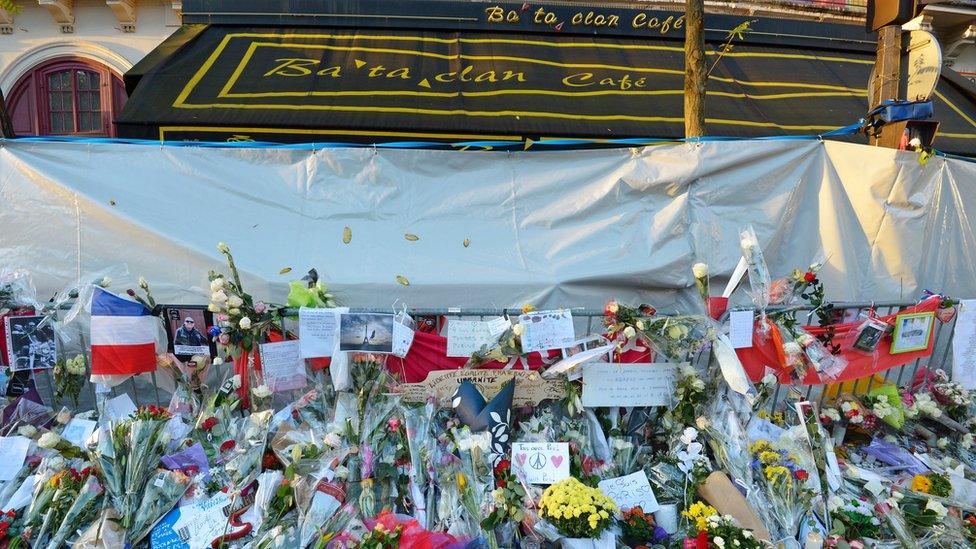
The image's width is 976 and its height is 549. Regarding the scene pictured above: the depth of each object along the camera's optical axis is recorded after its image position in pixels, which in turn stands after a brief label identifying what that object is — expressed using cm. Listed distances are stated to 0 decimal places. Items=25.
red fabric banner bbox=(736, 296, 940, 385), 323
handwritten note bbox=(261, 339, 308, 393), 307
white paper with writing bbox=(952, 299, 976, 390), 364
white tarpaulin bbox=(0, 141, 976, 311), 393
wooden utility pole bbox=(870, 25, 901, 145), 441
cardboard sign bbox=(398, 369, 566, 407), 303
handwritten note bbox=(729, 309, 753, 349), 311
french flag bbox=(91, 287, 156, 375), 304
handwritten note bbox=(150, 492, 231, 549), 263
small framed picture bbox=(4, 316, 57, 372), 309
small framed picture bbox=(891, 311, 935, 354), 346
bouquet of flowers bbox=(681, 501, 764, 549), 243
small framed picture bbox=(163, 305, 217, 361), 319
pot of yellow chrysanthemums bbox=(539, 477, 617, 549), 246
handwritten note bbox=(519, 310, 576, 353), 301
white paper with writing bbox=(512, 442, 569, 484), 280
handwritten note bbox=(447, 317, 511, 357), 307
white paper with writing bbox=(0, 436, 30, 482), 287
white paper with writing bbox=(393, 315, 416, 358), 299
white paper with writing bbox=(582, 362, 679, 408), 303
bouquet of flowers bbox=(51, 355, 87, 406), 317
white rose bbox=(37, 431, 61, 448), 275
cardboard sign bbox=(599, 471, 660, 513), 281
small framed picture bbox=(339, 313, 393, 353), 296
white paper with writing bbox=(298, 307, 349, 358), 301
